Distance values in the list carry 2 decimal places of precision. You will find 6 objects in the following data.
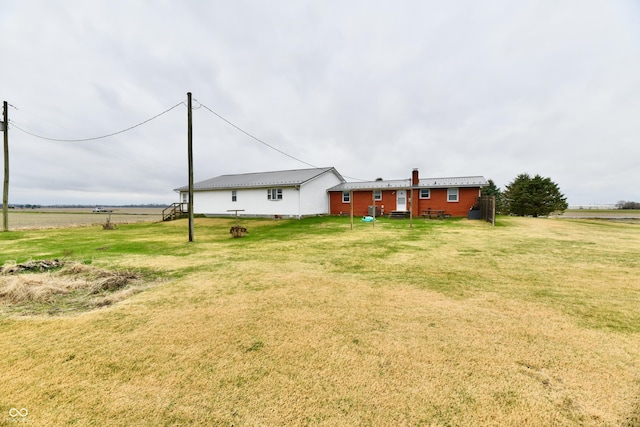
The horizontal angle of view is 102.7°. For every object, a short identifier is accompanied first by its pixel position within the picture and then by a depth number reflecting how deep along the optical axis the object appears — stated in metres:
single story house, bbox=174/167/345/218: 24.91
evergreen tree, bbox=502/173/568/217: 36.84
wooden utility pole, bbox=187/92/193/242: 12.49
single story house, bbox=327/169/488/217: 23.36
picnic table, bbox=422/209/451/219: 22.78
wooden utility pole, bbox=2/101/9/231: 17.83
